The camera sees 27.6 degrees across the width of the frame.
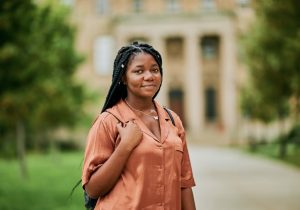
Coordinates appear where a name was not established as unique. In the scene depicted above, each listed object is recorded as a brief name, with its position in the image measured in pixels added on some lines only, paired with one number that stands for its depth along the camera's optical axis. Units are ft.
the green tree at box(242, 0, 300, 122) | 51.13
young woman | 10.00
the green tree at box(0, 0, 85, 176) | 42.34
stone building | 168.55
